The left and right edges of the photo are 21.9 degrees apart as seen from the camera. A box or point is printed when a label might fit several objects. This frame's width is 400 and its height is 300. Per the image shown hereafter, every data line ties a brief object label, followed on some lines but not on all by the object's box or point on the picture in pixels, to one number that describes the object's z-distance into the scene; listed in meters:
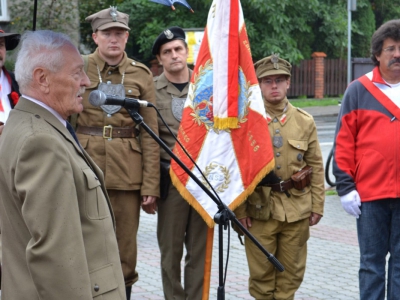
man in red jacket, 6.81
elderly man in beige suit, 3.87
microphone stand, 5.31
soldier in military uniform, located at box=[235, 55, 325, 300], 7.32
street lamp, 24.65
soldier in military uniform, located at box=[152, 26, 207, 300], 7.63
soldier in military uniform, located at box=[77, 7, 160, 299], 7.21
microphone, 4.40
